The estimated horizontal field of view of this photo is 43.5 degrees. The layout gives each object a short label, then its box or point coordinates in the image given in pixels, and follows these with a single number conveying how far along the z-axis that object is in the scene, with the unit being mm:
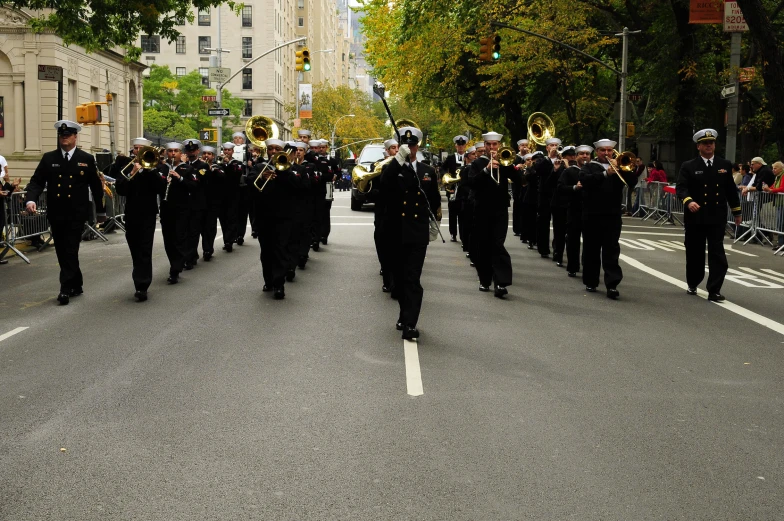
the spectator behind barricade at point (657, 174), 31062
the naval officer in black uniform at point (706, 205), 12086
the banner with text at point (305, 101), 85438
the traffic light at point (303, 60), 32125
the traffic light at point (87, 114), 23562
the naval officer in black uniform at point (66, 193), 11422
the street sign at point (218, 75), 40031
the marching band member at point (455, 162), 17500
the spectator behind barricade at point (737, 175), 24891
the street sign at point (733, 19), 21422
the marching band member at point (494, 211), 12023
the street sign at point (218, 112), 36594
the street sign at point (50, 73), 17641
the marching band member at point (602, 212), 12297
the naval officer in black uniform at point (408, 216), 9141
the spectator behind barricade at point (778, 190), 19641
